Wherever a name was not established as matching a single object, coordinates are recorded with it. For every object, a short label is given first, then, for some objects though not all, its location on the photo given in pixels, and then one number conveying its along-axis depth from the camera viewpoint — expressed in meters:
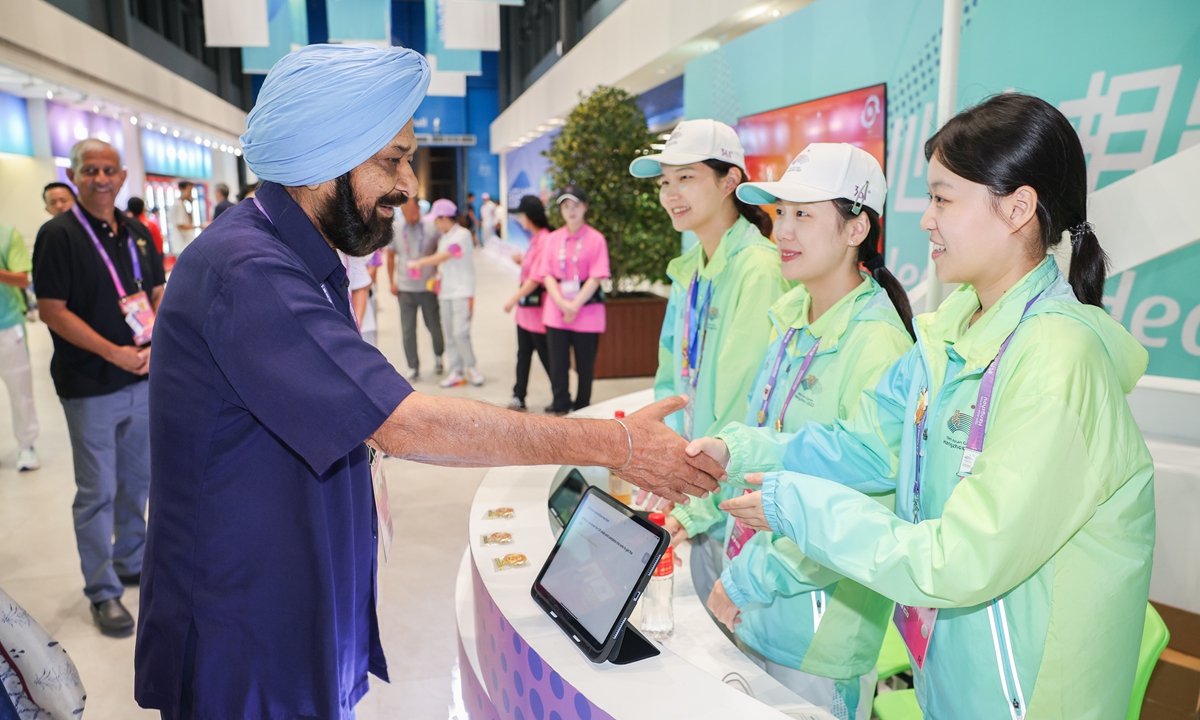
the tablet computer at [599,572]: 1.30
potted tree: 7.47
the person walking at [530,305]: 6.30
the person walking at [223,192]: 10.95
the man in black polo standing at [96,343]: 3.10
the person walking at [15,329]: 4.67
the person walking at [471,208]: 27.17
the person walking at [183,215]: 13.33
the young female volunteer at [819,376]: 1.63
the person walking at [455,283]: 7.02
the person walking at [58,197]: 6.24
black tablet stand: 1.32
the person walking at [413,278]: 7.16
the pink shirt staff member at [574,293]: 5.85
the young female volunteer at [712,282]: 2.29
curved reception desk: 1.23
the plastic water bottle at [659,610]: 1.77
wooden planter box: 7.45
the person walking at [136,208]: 9.13
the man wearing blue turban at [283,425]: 1.10
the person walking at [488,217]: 28.28
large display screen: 4.38
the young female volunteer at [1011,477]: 1.09
